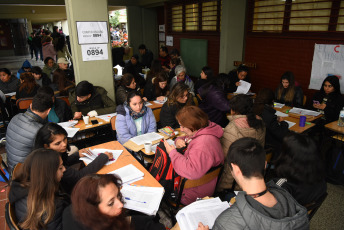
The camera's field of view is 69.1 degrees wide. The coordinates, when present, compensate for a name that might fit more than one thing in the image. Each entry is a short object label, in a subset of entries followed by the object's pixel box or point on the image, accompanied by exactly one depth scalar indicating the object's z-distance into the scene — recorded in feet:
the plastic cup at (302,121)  12.58
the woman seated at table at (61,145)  7.84
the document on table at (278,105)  15.73
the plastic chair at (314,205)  6.31
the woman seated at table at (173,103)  13.03
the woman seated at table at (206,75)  18.64
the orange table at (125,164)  8.00
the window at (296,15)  15.70
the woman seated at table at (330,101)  14.32
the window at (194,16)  23.52
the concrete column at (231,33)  20.54
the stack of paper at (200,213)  6.23
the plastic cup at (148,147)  9.74
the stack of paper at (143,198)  6.77
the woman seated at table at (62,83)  17.56
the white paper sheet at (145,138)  10.68
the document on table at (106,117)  13.80
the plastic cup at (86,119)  13.03
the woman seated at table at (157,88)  18.04
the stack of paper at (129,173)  8.07
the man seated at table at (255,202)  4.63
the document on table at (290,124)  12.69
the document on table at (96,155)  9.41
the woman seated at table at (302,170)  6.68
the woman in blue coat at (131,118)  11.60
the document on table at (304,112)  14.26
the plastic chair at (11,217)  5.61
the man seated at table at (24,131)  9.32
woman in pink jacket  7.57
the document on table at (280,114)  14.16
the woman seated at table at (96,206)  4.78
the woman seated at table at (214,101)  14.52
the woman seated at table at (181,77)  19.13
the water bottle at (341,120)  12.54
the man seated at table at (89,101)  13.89
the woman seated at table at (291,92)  16.12
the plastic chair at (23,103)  15.37
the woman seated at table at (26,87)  17.39
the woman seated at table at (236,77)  19.81
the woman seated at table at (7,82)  19.56
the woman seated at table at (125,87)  16.43
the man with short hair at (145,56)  28.15
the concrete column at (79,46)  15.10
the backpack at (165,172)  8.34
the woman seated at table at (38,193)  5.55
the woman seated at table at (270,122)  11.70
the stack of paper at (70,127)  11.88
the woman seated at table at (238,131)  8.87
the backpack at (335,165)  11.96
